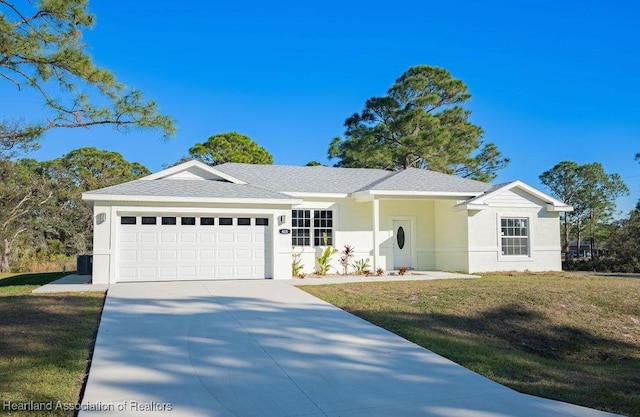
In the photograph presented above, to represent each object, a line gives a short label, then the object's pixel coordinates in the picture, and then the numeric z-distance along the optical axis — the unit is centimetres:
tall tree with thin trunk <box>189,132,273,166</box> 4069
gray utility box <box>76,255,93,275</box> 1820
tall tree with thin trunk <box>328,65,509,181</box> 3622
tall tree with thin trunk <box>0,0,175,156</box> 1034
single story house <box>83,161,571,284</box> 1531
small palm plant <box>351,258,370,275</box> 1950
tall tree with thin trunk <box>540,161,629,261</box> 4025
